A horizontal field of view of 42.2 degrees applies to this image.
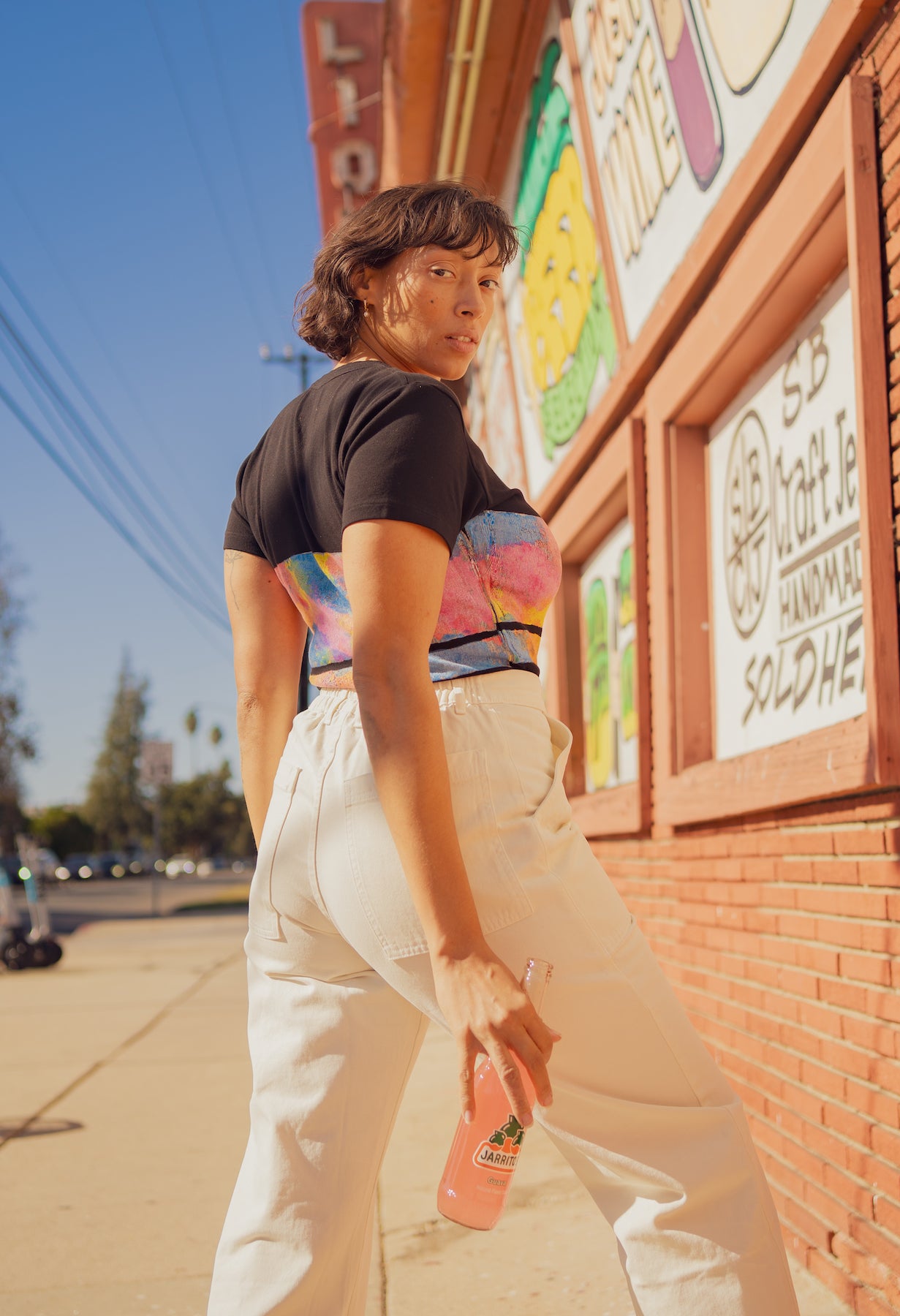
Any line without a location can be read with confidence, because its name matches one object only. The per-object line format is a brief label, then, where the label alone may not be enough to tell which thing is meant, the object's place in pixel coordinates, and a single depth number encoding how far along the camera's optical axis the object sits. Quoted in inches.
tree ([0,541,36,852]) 1630.2
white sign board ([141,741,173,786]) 952.7
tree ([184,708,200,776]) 4862.2
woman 55.2
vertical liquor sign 417.1
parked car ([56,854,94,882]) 2744.3
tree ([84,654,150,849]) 3875.5
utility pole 1212.5
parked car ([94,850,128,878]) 3042.3
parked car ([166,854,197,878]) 3174.0
